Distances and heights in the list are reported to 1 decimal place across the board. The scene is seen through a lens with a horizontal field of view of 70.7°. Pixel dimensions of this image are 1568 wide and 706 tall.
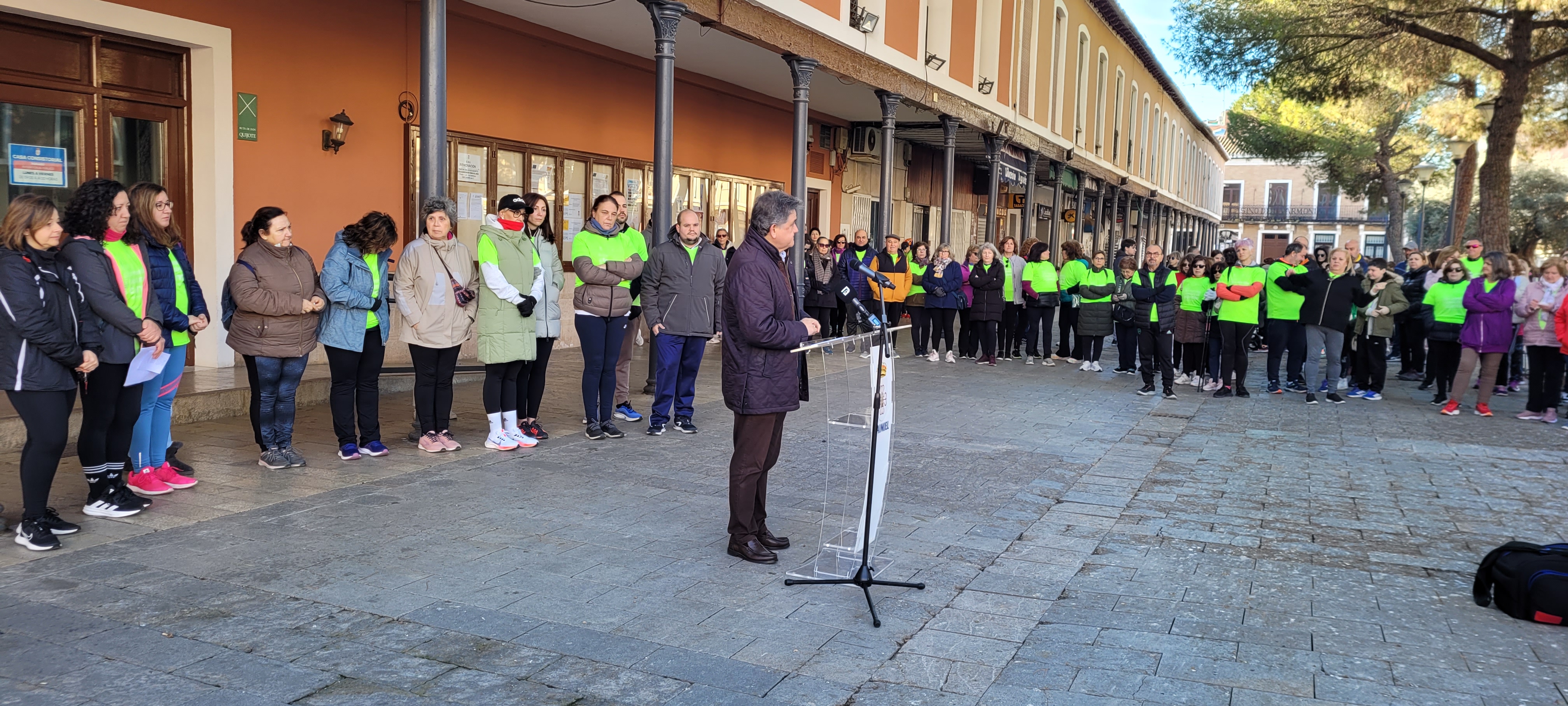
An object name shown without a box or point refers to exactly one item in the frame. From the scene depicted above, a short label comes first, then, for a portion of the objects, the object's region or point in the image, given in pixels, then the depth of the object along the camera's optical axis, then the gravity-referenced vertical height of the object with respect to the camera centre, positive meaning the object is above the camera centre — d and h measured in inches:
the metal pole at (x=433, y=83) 314.8 +52.0
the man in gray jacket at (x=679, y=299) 324.5 -8.4
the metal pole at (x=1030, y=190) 886.4 +71.9
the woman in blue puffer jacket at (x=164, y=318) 234.2 -13.3
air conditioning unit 816.3 +100.5
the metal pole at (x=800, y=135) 497.0 +63.7
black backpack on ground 182.7 -48.4
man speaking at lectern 194.1 -14.4
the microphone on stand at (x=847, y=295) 158.6 -2.8
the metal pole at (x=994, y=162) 768.3 +83.6
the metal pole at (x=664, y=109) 389.4 +57.9
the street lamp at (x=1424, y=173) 1198.9 +129.6
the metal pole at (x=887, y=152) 607.2 +68.2
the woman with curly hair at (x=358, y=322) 269.9 -15.0
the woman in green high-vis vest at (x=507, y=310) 291.0 -11.8
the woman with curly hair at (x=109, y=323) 211.3 -13.2
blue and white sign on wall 319.0 +25.3
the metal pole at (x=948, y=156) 697.0 +76.7
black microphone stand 176.2 -42.9
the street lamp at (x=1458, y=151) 930.7 +120.1
